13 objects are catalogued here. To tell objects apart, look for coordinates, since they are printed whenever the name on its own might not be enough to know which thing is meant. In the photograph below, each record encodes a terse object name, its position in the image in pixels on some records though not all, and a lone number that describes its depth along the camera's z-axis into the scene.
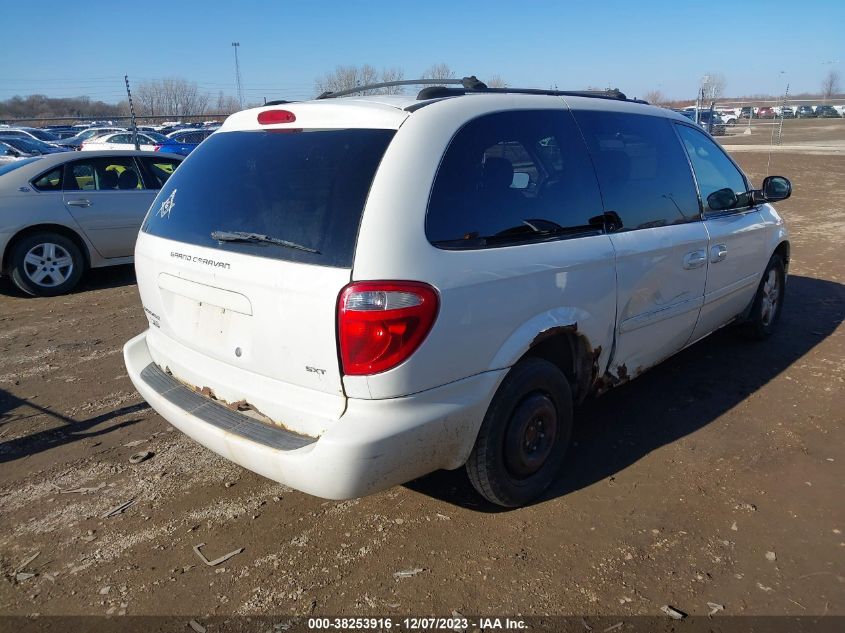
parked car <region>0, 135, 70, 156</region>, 19.27
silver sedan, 7.00
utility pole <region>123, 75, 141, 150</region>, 15.89
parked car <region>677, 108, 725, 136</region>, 30.22
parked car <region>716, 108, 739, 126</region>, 54.92
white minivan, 2.40
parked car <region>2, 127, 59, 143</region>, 27.58
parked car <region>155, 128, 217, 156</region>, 20.22
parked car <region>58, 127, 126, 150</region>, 26.12
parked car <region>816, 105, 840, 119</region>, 63.56
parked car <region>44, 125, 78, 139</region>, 33.88
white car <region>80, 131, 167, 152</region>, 22.56
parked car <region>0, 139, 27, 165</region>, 17.31
